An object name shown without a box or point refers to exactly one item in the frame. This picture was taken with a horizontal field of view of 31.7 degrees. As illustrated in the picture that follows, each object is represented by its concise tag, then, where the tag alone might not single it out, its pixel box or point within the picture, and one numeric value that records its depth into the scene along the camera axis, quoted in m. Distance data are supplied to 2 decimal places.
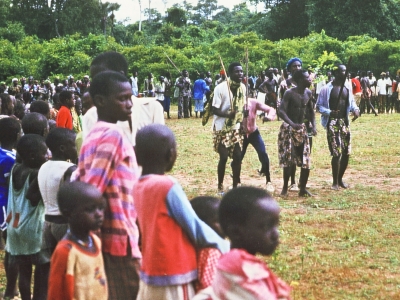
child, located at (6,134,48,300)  5.00
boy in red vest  3.21
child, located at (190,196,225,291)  3.22
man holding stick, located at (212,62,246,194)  9.69
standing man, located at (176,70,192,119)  26.08
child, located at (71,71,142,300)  3.63
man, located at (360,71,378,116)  26.62
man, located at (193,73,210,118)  26.28
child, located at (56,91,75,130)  7.92
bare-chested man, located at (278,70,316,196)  9.54
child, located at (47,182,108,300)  3.58
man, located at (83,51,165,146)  4.59
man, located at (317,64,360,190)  10.16
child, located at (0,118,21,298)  5.68
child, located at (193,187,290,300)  2.71
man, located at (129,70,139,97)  27.48
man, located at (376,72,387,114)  27.27
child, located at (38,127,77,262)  4.68
